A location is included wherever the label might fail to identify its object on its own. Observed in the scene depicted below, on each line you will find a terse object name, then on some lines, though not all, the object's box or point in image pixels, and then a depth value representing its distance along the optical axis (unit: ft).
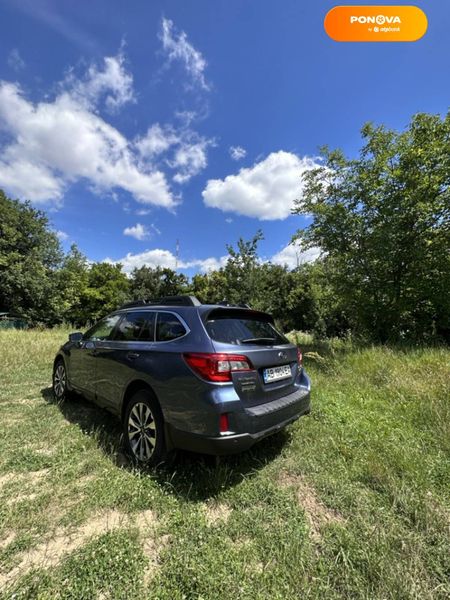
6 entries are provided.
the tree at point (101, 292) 125.08
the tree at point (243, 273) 51.67
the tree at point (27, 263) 76.18
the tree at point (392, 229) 26.68
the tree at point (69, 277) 85.15
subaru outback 8.05
